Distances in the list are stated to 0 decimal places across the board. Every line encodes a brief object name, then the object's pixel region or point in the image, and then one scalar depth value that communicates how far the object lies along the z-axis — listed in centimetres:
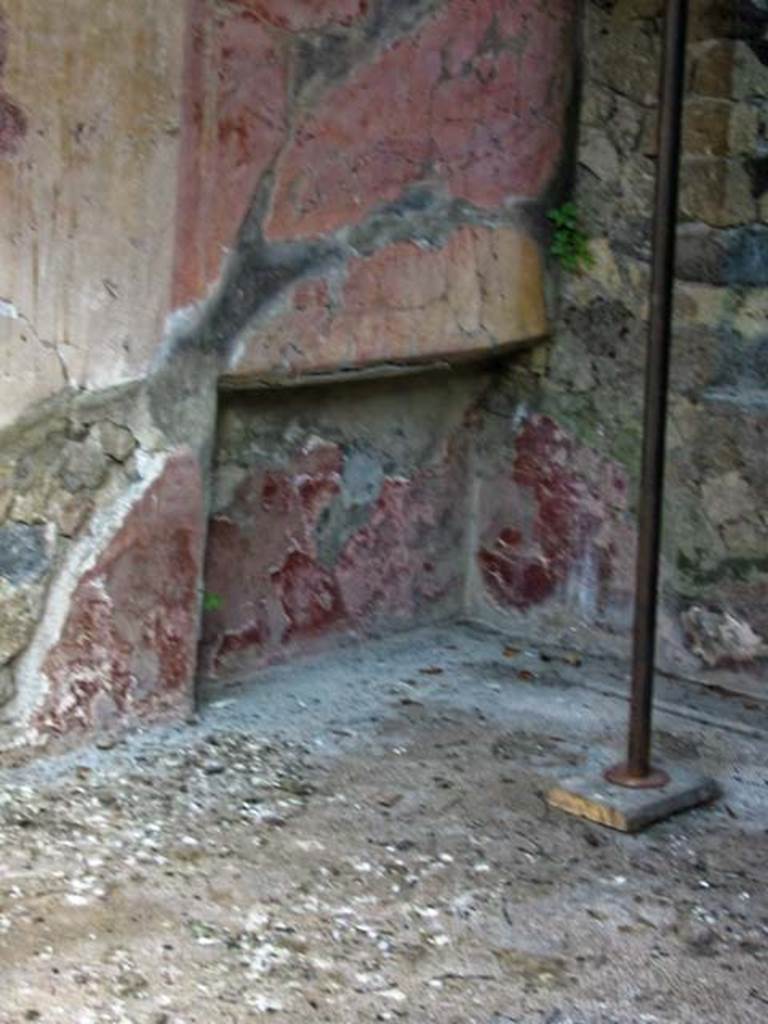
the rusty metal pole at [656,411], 266
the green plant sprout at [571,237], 349
